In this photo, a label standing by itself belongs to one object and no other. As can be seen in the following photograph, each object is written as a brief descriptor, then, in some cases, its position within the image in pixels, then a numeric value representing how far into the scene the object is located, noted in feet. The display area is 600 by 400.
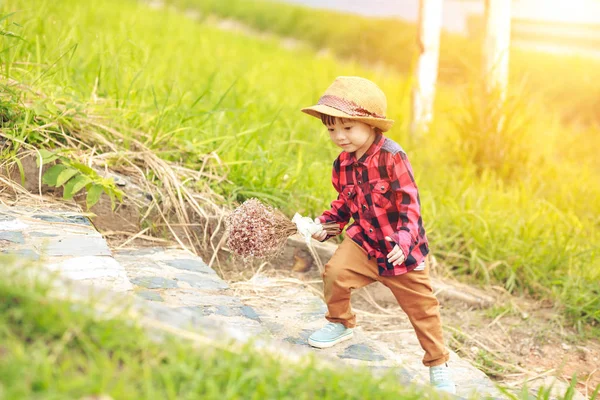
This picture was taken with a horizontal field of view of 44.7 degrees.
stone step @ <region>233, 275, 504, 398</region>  8.48
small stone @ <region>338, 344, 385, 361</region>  8.44
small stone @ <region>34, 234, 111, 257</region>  8.00
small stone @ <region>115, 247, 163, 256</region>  9.93
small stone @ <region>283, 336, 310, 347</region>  8.74
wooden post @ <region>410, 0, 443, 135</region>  16.87
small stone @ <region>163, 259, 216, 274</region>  9.69
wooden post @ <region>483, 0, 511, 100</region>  16.22
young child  7.94
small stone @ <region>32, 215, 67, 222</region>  9.14
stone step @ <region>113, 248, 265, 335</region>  8.18
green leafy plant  9.76
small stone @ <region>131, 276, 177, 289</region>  8.77
